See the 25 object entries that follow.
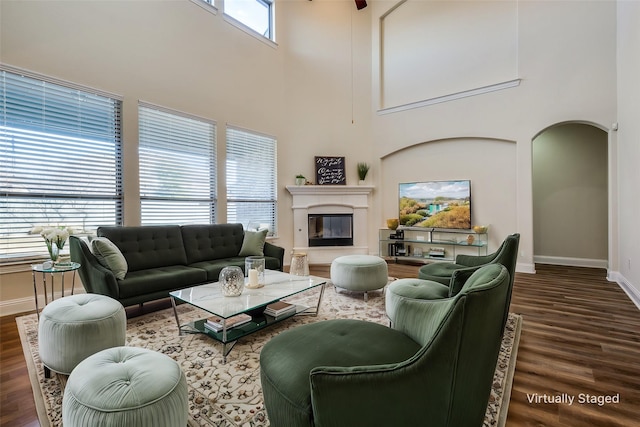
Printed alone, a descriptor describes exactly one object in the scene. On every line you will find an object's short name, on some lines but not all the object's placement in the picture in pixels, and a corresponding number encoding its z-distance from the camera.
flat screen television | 5.66
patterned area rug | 1.67
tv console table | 5.58
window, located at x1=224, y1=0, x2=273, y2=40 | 5.39
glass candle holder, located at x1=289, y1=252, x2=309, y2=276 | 4.79
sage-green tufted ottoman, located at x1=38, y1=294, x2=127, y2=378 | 1.90
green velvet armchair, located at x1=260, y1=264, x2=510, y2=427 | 0.99
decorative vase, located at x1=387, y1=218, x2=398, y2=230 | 6.18
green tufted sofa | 2.91
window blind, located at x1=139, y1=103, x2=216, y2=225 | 4.23
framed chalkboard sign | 6.33
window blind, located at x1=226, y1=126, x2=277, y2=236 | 5.32
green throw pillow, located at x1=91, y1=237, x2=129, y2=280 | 3.00
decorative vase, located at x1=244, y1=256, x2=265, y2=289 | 2.80
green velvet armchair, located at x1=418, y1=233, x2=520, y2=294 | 2.27
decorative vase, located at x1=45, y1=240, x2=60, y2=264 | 2.70
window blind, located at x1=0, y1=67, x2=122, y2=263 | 3.17
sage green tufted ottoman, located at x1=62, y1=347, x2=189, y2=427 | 1.18
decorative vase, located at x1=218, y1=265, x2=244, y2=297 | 2.56
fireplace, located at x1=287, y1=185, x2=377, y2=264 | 6.15
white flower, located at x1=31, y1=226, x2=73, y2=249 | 2.67
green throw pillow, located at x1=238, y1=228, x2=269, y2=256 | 4.39
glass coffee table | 2.29
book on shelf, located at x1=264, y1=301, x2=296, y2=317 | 2.80
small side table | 2.63
